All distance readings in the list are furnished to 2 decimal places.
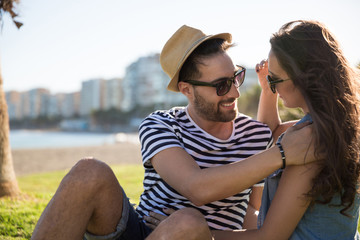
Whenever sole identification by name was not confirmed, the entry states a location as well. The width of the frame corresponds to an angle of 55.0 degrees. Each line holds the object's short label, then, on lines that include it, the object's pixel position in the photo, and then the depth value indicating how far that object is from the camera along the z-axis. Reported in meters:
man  1.88
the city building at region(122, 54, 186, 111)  107.43
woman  1.70
